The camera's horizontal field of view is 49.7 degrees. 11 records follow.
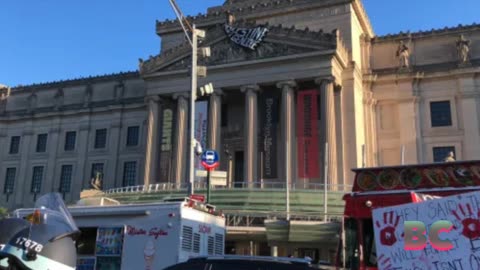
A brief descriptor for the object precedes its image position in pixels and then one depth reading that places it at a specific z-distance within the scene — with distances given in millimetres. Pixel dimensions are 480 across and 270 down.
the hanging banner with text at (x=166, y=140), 42500
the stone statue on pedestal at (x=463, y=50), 43000
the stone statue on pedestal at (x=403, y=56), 44844
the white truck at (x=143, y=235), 13727
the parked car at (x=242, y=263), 7645
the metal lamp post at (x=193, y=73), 18469
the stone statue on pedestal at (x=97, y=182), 50194
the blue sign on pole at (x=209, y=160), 20234
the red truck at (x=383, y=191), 11094
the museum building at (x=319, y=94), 39688
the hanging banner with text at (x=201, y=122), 40900
